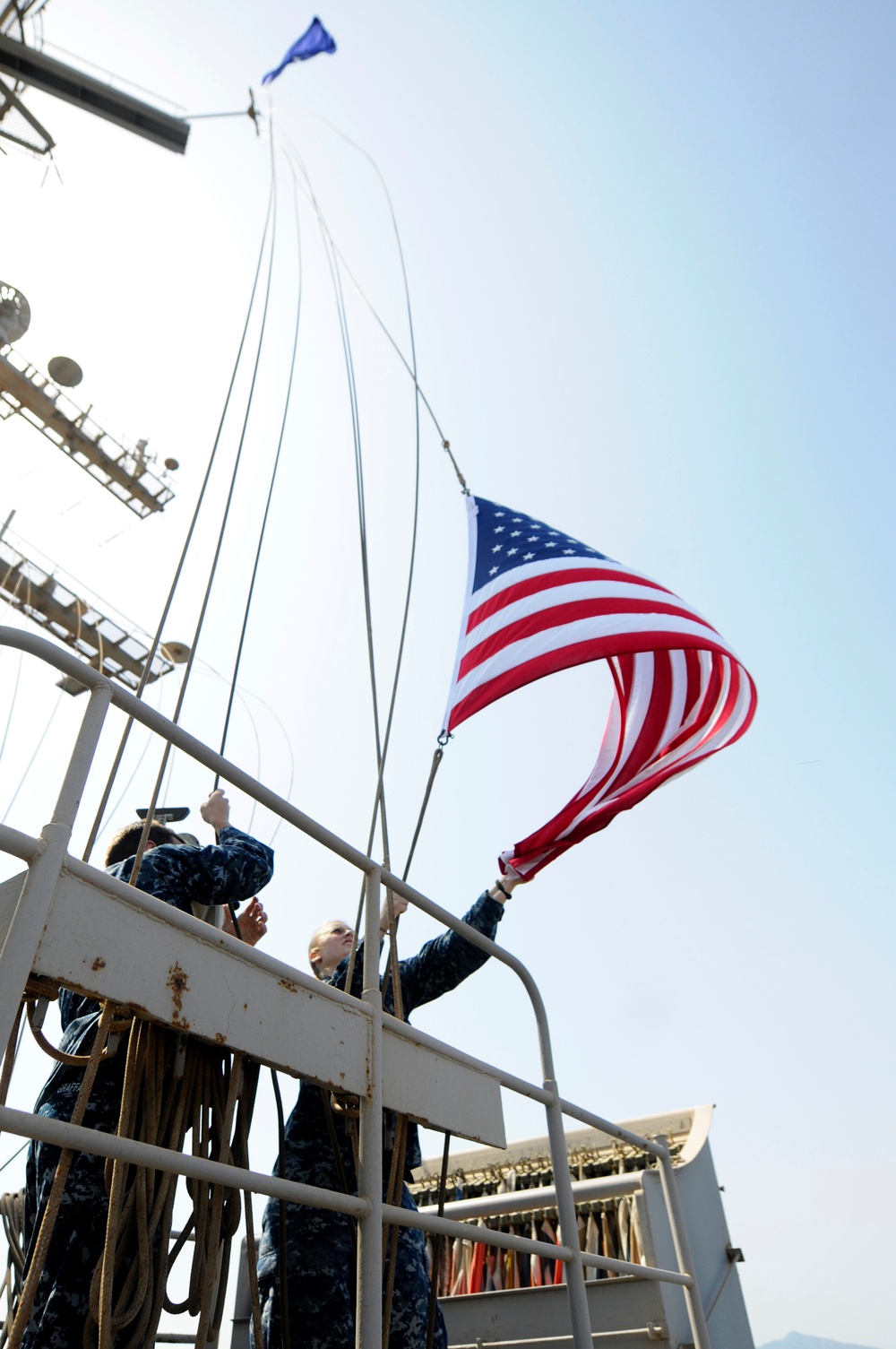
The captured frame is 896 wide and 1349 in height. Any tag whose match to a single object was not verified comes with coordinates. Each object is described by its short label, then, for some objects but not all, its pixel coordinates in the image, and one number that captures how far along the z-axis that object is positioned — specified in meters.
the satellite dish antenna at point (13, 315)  13.41
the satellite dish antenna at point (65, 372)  14.35
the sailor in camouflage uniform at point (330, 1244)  2.78
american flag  4.98
